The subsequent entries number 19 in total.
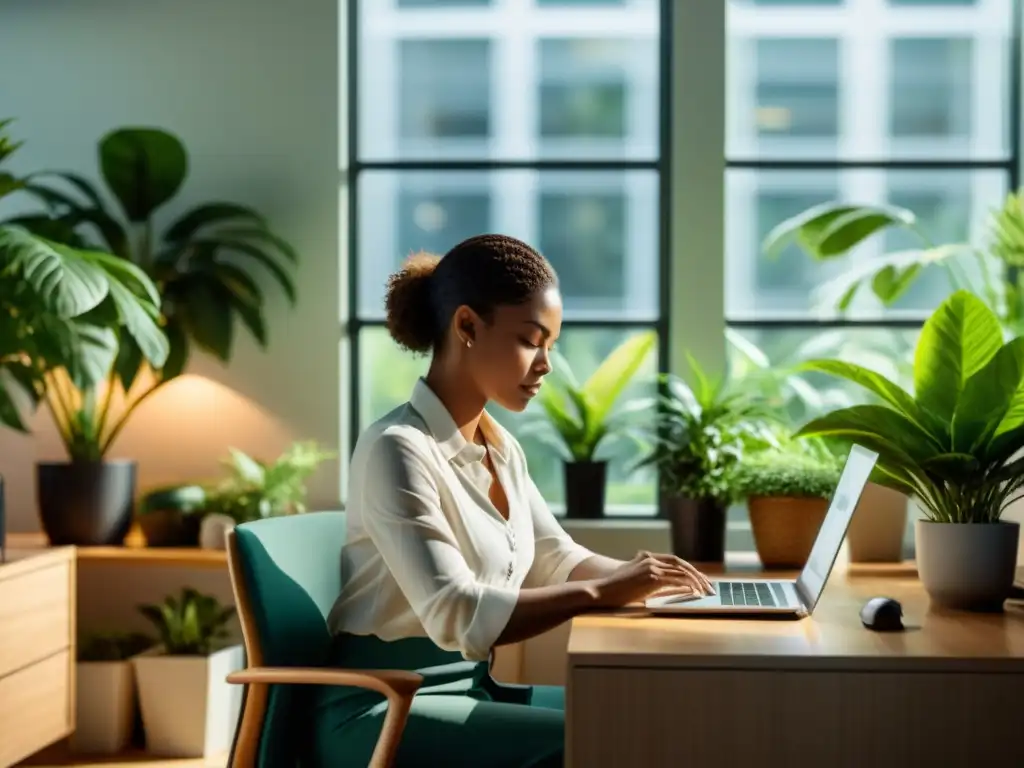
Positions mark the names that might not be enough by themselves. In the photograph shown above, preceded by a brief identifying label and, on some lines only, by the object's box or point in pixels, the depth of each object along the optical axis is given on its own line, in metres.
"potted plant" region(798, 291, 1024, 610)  2.42
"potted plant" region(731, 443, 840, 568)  3.48
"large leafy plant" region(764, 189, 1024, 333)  4.58
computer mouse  2.15
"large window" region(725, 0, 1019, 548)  5.13
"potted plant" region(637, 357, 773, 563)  3.85
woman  2.10
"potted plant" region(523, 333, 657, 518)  4.92
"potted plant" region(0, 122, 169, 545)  3.67
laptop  2.24
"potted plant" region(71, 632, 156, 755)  4.46
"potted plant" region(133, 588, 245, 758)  4.41
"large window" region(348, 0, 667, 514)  5.18
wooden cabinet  3.84
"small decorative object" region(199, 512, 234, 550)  4.70
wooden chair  2.19
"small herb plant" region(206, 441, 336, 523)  4.71
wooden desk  1.88
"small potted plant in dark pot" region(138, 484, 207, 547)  4.76
